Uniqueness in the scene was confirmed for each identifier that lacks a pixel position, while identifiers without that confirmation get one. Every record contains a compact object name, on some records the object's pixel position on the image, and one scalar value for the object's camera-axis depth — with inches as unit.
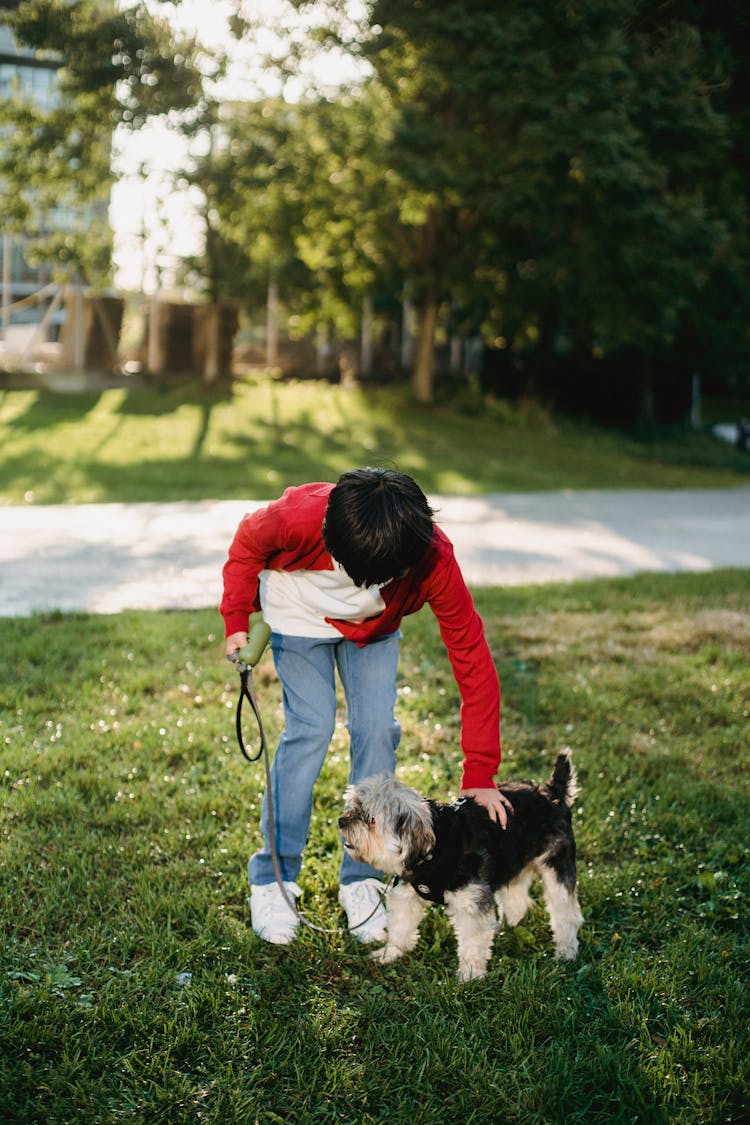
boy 131.7
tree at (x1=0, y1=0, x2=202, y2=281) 739.4
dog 123.3
